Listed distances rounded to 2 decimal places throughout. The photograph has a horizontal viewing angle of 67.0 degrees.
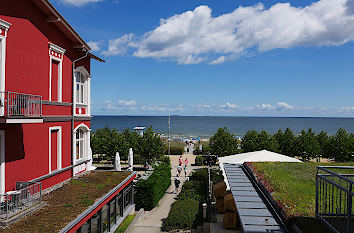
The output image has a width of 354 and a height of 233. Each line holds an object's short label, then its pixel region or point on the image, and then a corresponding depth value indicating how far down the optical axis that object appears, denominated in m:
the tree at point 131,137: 37.44
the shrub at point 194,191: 18.36
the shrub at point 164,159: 34.36
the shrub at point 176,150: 49.53
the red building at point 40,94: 8.90
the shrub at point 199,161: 36.38
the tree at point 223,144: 34.44
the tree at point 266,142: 33.34
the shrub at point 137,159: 37.28
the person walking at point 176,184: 21.77
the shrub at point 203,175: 23.29
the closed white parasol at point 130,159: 21.42
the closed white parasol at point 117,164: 18.52
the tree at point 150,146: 31.00
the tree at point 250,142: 34.84
